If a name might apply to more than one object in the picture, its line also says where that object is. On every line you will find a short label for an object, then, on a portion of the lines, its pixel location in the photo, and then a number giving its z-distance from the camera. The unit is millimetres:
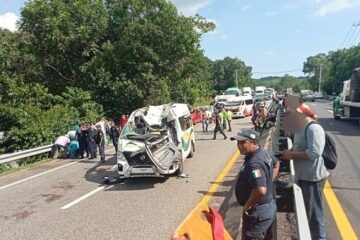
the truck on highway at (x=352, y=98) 25500
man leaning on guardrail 5664
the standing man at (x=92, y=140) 17906
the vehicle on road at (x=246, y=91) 80775
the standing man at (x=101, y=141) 16738
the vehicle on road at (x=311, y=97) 76344
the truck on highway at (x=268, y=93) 80312
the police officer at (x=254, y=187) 4870
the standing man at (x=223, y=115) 25656
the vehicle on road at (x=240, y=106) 39500
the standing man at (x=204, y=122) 28462
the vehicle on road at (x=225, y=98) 41038
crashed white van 12177
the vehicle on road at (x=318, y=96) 87975
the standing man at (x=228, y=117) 26584
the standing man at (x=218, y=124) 22969
